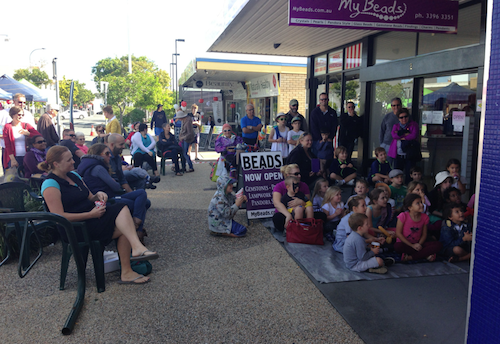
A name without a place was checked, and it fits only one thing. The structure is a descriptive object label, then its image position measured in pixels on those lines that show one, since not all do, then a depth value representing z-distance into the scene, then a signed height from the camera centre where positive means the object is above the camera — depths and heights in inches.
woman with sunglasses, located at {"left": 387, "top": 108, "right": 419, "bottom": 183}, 283.7 -9.4
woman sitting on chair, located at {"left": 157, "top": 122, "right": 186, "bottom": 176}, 432.1 -22.9
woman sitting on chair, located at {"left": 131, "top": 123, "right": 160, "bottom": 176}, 384.2 -24.2
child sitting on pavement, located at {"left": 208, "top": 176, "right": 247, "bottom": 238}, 221.1 -49.6
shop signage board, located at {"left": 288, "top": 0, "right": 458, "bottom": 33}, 213.3 +62.7
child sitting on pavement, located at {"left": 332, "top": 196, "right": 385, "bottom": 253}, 190.1 -51.4
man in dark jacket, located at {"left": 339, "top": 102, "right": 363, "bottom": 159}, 360.5 +0.0
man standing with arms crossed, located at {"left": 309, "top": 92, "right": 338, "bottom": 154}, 343.9 +4.7
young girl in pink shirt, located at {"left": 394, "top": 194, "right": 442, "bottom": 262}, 186.7 -52.6
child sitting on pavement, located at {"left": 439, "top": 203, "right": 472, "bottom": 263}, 186.1 -53.3
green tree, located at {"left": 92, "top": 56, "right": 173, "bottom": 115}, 1003.9 +84.8
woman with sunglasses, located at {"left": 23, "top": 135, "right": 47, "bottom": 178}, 256.8 -21.2
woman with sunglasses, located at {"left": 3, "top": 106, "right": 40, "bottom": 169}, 301.1 -9.7
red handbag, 210.4 -57.1
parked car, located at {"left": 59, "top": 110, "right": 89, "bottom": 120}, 2343.8 +54.0
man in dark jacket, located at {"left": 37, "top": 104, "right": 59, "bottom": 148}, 335.3 -4.5
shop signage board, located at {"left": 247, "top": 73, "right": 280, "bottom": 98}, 689.6 +74.3
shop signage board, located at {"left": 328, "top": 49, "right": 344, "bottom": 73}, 424.2 +71.5
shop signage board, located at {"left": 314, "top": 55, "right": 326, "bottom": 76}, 468.5 +73.8
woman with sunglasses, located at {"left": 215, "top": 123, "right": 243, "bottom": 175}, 296.8 -14.9
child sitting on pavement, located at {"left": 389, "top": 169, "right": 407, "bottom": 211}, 238.4 -38.8
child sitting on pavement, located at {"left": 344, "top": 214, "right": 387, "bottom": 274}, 173.9 -56.7
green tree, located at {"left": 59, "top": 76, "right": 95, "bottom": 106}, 2018.5 +202.5
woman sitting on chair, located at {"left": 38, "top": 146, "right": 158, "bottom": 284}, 148.7 -34.2
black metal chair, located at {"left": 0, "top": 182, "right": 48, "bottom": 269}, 165.8 -38.8
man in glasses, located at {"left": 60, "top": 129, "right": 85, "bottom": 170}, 280.3 -14.2
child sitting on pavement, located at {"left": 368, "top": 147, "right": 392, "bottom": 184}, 267.4 -29.3
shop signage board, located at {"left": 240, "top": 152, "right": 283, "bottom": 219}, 256.8 -36.5
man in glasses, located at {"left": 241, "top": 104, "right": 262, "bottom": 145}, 337.1 -1.0
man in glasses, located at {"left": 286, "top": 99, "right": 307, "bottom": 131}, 331.6 +8.6
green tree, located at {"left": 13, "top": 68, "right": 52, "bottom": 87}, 1920.5 +232.6
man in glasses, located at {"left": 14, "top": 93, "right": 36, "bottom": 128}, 340.2 +19.0
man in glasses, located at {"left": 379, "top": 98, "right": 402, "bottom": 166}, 310.7 -3.1
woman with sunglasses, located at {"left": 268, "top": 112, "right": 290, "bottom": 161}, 318.0 -8.9
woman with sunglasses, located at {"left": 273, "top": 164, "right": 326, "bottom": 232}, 222.4 -43.8
